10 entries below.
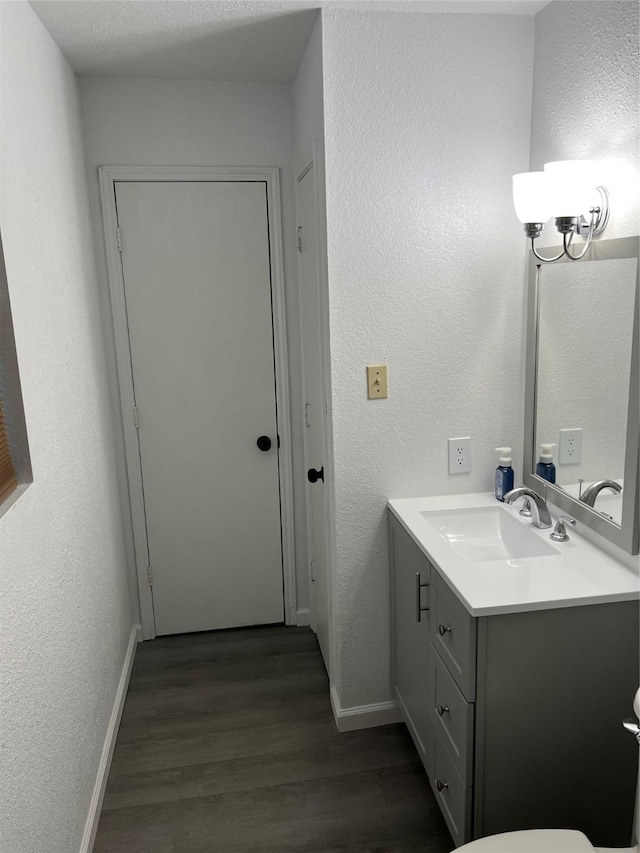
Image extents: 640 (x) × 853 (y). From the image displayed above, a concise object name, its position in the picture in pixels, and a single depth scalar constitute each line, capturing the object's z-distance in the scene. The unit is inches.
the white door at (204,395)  113.6
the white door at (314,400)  100.3
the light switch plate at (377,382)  90.2
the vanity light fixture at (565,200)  71.0
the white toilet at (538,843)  52.6
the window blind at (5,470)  61.6
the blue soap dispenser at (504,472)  91.1
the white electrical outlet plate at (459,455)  94.0
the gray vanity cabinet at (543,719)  66.7
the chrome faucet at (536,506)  81.4
